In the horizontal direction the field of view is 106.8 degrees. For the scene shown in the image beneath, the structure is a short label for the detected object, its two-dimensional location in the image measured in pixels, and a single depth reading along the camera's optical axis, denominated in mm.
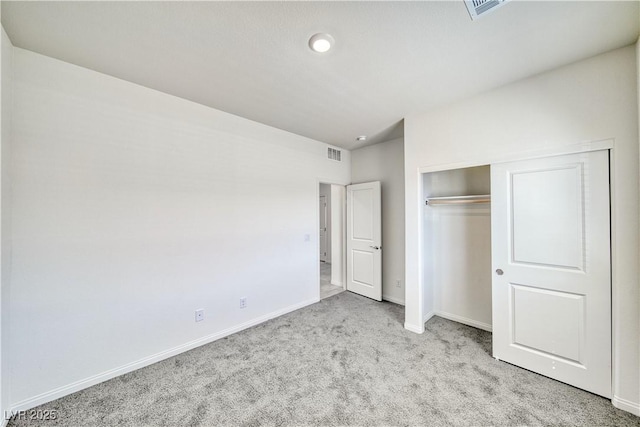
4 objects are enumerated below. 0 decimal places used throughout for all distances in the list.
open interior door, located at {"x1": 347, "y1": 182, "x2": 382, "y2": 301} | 3936
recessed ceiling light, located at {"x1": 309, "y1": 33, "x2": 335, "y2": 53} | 1629
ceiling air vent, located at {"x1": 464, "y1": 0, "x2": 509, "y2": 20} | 1384
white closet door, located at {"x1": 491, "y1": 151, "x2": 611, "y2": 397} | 1853
